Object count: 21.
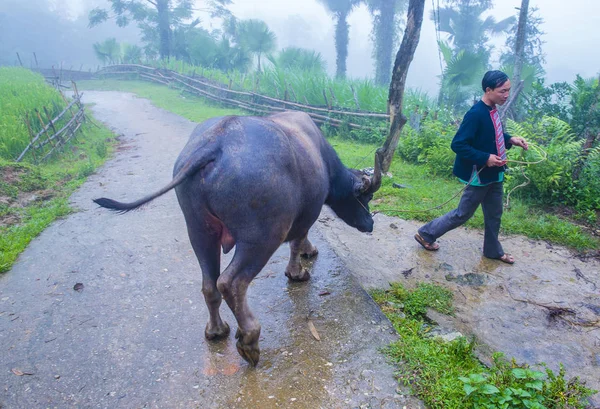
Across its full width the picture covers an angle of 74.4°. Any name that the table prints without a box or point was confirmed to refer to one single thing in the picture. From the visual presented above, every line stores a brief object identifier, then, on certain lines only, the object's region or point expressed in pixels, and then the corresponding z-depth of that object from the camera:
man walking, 3.55
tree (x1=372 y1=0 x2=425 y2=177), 6.30
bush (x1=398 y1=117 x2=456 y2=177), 6.87
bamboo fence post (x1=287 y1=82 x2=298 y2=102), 13.01
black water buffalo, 2.33
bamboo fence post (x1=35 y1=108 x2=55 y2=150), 8.61
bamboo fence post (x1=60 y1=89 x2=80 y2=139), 11.00
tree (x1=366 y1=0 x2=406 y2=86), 23.31
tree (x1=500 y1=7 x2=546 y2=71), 19.03
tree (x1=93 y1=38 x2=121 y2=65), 27.98
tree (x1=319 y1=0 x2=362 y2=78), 26.50
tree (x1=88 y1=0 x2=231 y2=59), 26.03
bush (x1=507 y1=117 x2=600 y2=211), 5.06
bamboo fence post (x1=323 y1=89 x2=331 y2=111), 11.18
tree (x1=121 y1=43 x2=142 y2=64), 28.08
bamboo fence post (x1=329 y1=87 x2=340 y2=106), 11.20
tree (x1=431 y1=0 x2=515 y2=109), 23.73
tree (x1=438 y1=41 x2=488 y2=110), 12.27
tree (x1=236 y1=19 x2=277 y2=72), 21.89
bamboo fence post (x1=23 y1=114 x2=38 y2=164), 7.91
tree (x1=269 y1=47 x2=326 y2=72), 17.80
